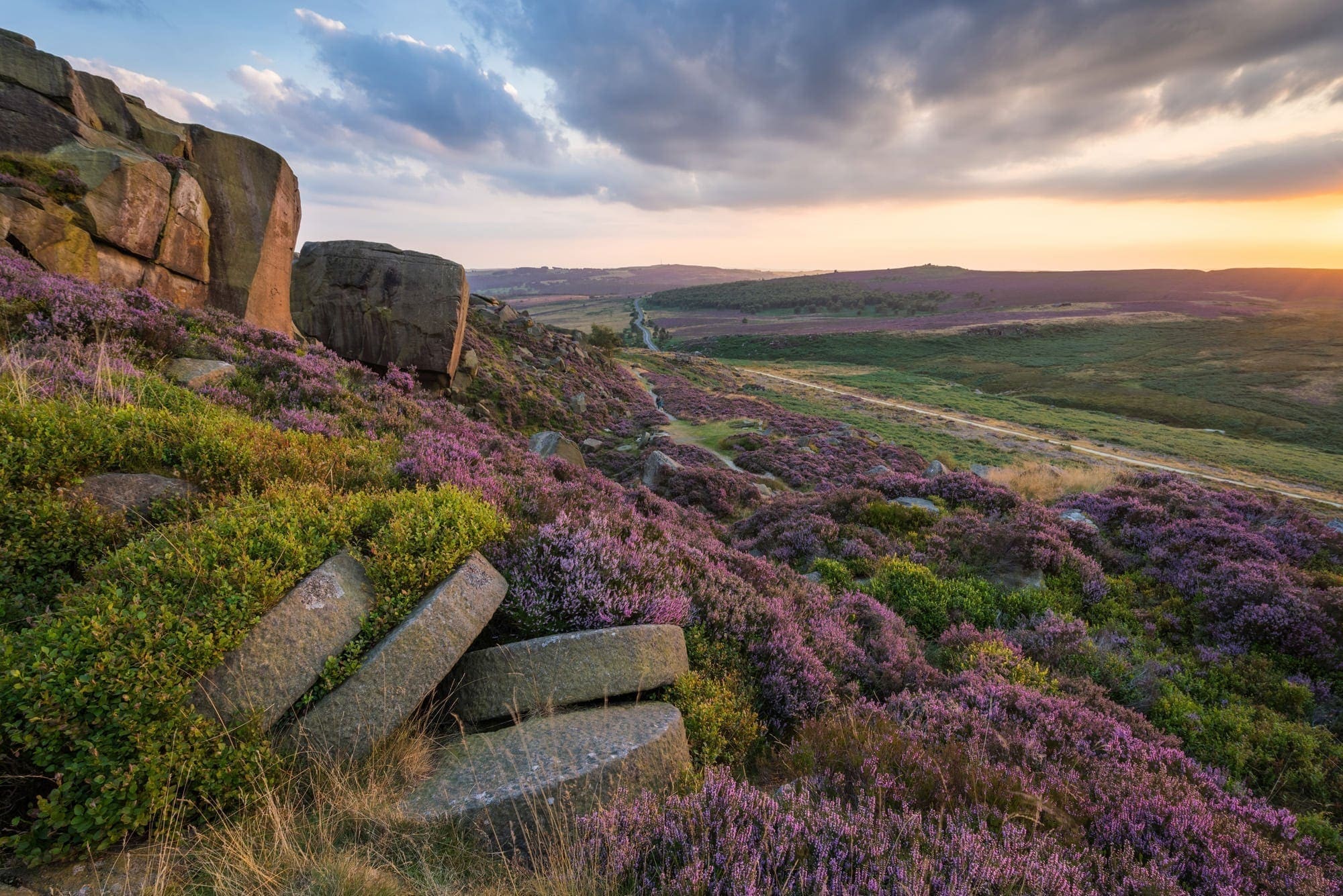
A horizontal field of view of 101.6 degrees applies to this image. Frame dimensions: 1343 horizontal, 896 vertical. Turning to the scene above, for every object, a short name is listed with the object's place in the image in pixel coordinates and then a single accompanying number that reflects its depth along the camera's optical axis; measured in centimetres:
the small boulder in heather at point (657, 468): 1797
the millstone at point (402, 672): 394
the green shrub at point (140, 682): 300
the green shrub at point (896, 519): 1251
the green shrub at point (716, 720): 489
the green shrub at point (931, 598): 878
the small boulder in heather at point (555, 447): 1656
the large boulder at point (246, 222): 1445
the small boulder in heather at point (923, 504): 1320
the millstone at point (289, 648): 368
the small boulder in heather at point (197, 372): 865
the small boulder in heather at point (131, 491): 489
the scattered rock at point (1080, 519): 1204
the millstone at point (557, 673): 472
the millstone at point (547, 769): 371
